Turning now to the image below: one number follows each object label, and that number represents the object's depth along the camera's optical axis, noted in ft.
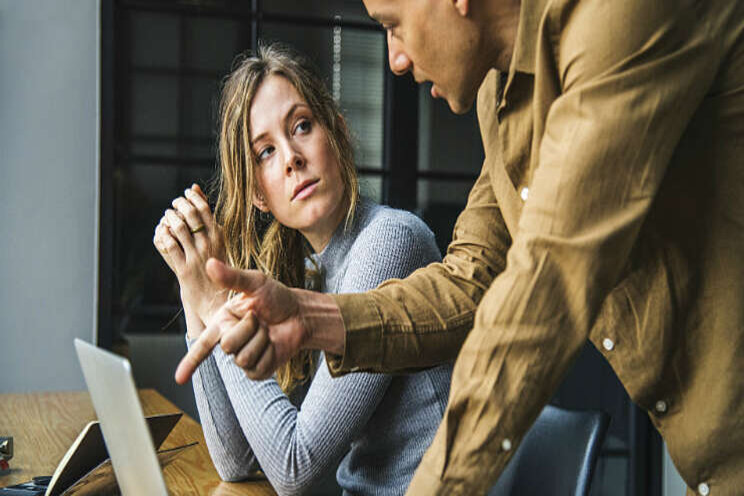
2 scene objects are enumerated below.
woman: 4.48
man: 2.35
